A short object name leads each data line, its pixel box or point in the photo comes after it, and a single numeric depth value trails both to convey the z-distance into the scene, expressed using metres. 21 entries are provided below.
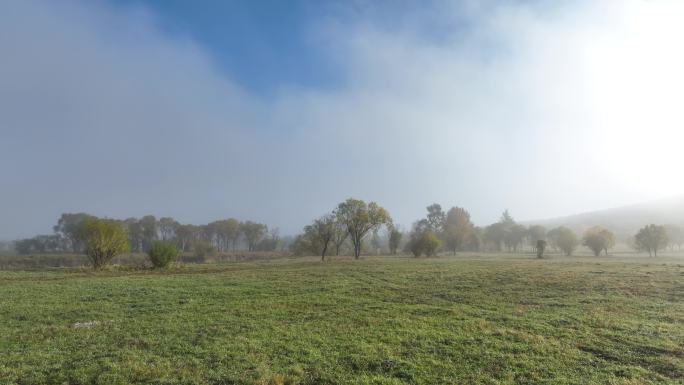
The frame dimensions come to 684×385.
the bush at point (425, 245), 75.56
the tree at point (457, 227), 111.31
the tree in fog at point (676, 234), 127.44
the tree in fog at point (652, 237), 87.69
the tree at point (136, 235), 128.75
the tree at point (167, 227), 139.12
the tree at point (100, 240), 43.59
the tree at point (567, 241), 94.81
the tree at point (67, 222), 132.88
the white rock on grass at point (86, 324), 15.27
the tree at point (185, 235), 135.12
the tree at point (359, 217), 75.44
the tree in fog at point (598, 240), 89.56
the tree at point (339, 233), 77.12
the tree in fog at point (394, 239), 102.24
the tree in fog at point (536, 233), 129.12
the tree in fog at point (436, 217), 135.62
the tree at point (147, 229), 131.25
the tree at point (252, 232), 138.75
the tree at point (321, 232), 75.69
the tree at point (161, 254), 43.09
